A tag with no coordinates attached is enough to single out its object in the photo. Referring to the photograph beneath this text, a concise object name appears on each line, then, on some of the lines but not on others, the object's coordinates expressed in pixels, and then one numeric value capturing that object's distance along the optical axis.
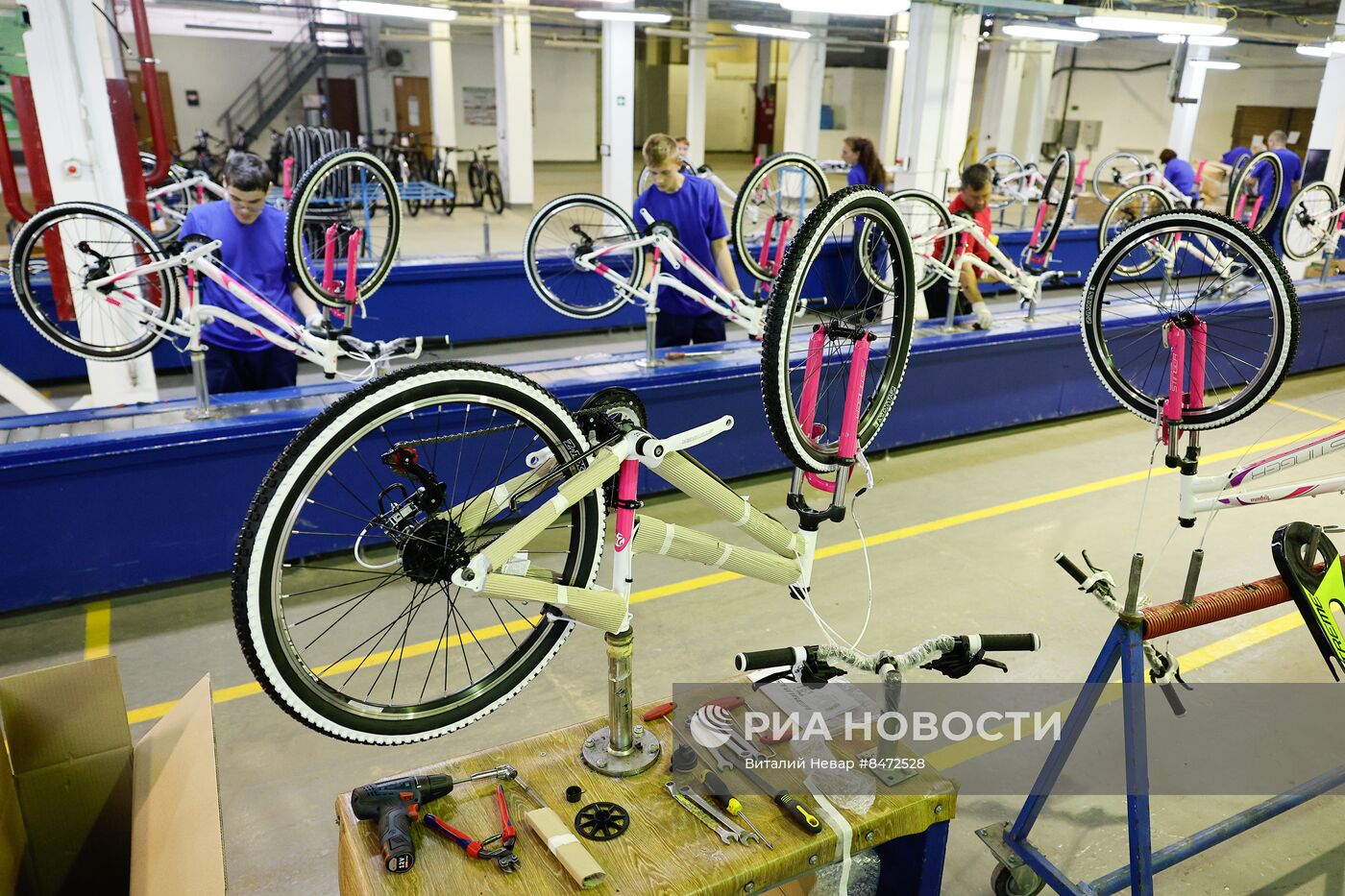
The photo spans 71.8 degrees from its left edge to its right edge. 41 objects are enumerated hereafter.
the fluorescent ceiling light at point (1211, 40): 7.91
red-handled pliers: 1.66
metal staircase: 17.03
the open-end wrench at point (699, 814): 1.74
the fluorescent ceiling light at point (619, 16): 7.21
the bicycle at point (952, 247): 5.53
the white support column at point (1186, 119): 11.58
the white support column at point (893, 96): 14.52
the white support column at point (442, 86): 13.61
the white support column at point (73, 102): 4.23
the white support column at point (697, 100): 14.47
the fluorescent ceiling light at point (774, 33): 9.65
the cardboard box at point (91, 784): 1.72
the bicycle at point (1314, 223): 7.29
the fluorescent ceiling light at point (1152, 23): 5.77
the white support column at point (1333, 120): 8.73
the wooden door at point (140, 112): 14.34
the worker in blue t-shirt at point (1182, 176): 9.45
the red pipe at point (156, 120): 5.86
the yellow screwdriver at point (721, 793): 1.80
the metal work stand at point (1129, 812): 2.05
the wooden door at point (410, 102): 18.28
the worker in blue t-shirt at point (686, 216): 4.83
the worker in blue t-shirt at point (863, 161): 6.68
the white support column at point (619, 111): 9.44
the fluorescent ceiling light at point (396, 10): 5.75
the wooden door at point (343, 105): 17.95
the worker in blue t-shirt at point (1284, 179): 9.37
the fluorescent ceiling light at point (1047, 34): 6.94
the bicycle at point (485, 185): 13.25
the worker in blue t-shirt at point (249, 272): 3.95
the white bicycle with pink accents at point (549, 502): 1.50
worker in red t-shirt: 5.79
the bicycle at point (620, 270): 4.80
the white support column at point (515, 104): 12.34
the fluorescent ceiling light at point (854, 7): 4.90
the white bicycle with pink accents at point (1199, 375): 2.39
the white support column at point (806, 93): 13.25
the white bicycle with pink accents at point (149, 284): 3.85
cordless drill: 1.63
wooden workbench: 1.63
